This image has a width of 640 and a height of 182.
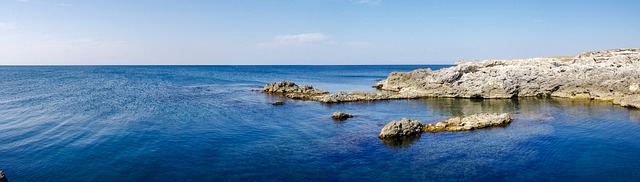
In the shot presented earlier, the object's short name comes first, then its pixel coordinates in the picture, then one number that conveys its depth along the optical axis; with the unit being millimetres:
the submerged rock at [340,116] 38741
